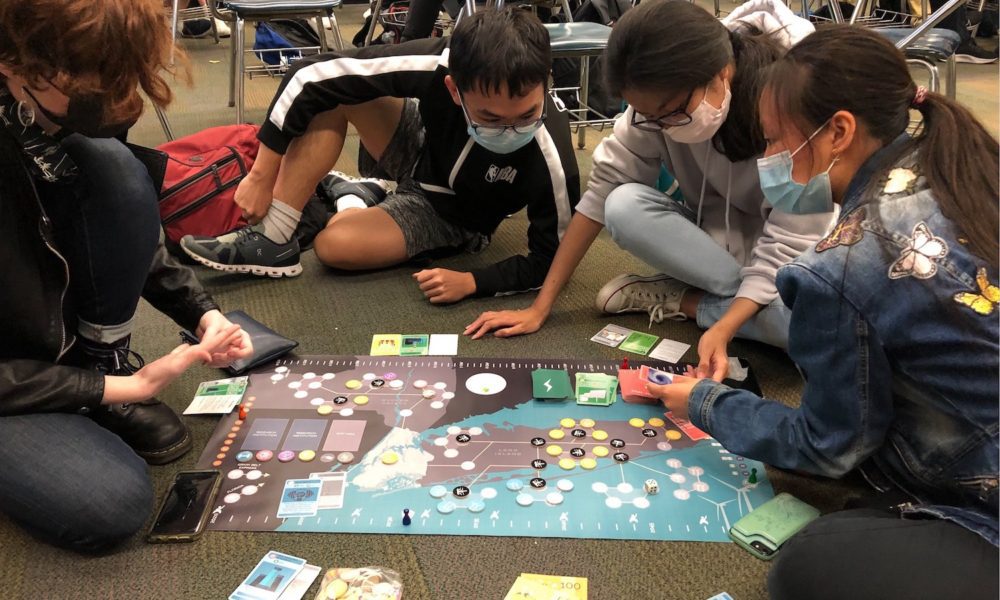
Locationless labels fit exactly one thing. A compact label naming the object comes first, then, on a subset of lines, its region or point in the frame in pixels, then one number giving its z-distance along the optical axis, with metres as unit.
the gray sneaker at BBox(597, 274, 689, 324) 1.66
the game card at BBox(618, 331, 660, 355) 1.54
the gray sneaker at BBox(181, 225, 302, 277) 1.78
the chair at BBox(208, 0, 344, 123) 2.44
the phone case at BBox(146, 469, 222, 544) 1.04
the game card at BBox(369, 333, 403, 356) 1.49
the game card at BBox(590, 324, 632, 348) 1.56
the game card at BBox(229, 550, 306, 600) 0.95
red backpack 1.86
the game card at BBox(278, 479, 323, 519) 1.08
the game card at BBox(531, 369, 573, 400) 1.33
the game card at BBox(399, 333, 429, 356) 1.49
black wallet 1.39
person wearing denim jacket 0.81
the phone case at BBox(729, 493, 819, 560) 1.03
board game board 1.07
